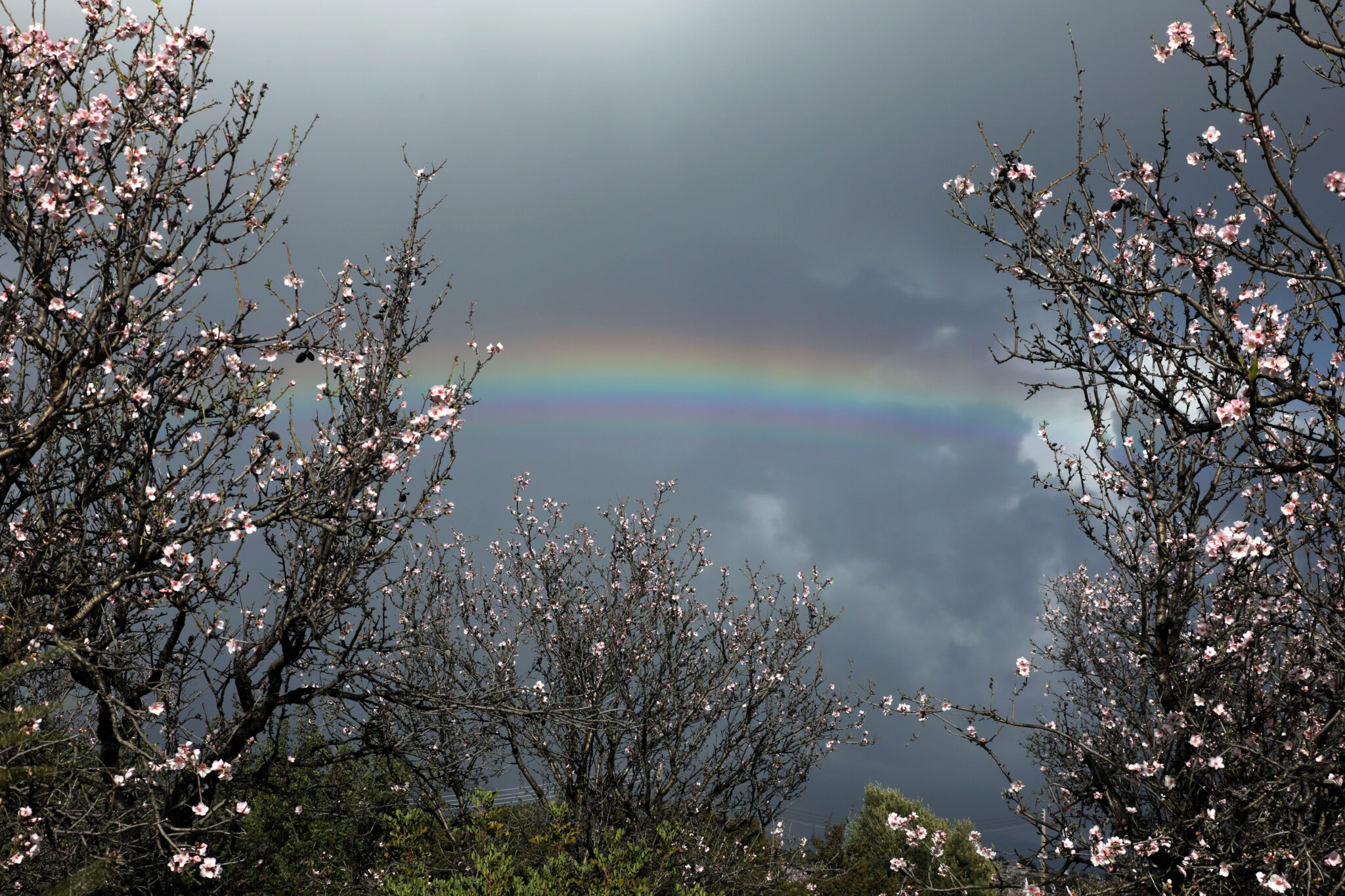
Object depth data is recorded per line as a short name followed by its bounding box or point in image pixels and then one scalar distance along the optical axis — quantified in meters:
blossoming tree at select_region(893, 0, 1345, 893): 4.31
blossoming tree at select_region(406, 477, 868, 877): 9.23
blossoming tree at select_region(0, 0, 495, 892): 5.07
